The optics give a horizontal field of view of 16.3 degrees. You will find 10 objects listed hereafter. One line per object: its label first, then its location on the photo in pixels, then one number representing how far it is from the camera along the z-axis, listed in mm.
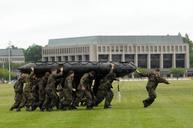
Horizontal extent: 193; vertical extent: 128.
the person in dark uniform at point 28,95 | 32906
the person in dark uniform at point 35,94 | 32750
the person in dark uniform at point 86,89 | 33334
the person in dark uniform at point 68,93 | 32719
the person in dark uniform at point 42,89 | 32750
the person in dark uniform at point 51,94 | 32375
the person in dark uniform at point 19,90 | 33112
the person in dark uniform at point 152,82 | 33562
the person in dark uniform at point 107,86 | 34062
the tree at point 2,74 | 196488
